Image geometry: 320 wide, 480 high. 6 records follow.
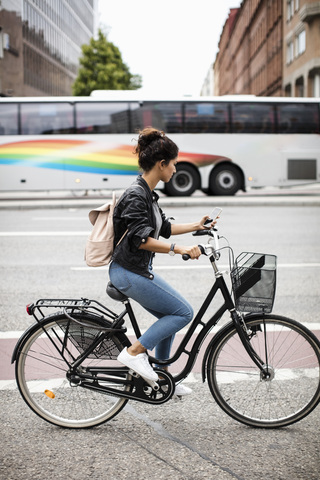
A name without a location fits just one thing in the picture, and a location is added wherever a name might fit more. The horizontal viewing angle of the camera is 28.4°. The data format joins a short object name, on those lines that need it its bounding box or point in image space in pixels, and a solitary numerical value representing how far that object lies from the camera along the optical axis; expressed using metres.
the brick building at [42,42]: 44.66
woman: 3.40
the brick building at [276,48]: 38.44
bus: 21.30
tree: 54.53
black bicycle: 3.54
